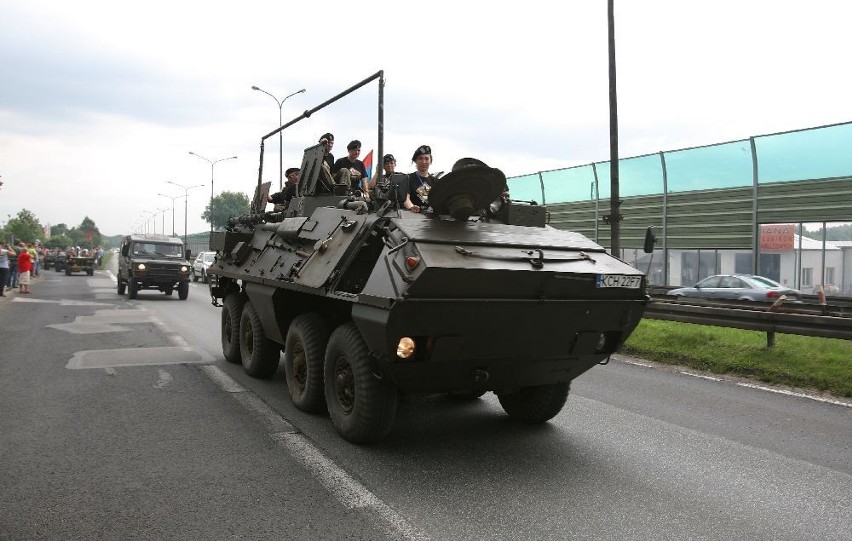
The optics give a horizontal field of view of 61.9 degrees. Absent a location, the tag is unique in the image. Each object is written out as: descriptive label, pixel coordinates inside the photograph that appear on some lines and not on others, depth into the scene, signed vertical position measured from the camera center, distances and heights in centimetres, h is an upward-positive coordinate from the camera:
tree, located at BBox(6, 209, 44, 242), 8412 +306
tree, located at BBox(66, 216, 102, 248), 15262 +457
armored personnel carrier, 448 -30
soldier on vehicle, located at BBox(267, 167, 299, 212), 875 +78
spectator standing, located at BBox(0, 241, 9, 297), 1981 -40
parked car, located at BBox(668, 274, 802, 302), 1595 -53
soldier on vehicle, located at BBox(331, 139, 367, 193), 752 +98
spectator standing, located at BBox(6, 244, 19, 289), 2477 -78
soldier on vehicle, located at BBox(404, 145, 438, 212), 632 +72
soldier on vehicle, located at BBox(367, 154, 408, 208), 561 +56
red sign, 1537 +65
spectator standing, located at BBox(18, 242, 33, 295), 2240 -57
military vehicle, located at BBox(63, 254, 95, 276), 3775 -63
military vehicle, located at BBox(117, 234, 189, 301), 2033 -32
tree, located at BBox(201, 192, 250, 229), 12291 +931
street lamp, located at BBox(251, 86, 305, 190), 1264 +168
